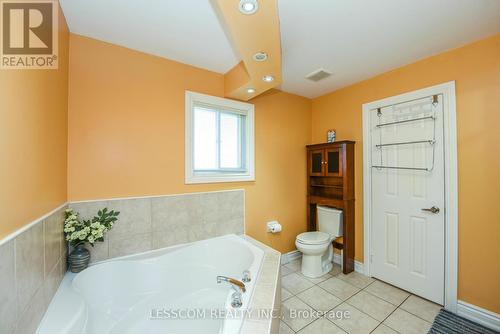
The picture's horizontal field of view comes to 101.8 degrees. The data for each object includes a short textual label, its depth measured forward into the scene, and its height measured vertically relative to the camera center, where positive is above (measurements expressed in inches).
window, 84.3 +12.9
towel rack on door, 77.6 +10.4
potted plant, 57.5 -18.7
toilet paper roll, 103.2 -30.5
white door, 76.9 -12.8
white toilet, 95.5 -36.1
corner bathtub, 47.4 -37.7
